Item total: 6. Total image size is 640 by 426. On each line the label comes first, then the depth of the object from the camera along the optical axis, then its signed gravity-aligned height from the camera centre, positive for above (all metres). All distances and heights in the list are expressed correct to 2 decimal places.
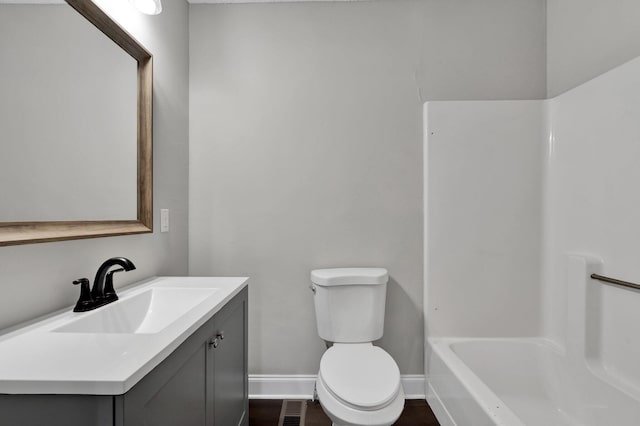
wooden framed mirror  0.93 +0.23
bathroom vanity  0.63 -0.35
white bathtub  1.34 -0.80
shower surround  1.47 -0.20
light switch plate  1.71 -0.05
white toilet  1.31 -0.69
